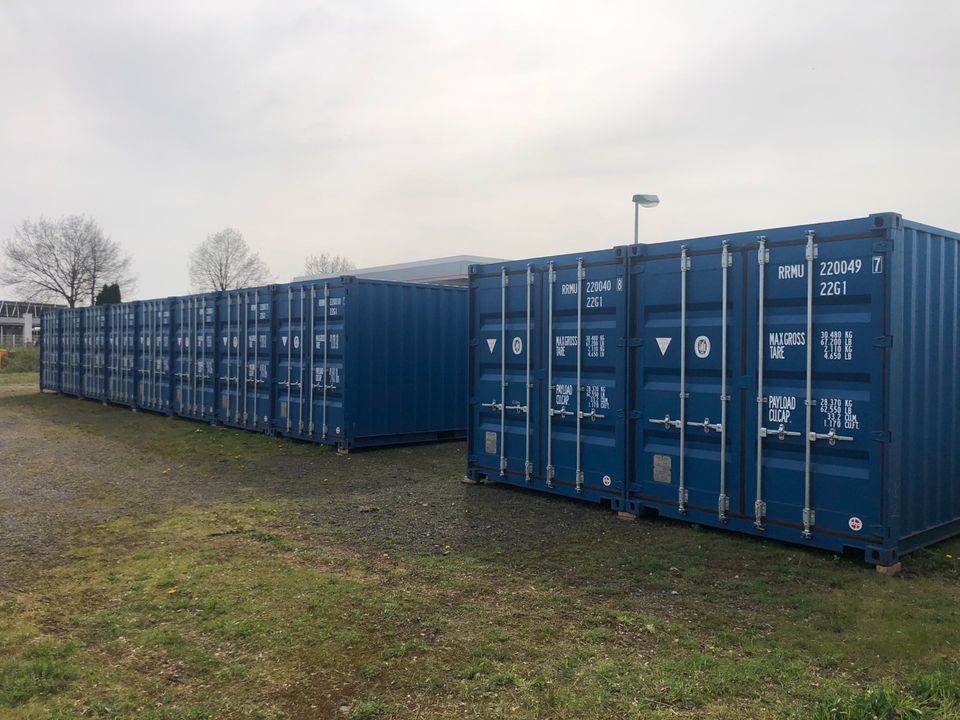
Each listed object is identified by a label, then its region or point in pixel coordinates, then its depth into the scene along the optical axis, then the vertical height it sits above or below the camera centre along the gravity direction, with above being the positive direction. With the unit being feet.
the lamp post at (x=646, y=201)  63.21 +12.61
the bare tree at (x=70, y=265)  171.22 +19.32
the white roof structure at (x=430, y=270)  120.06 +13.99
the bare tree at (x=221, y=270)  190.80 +20.40
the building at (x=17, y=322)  213.25 +8.96
